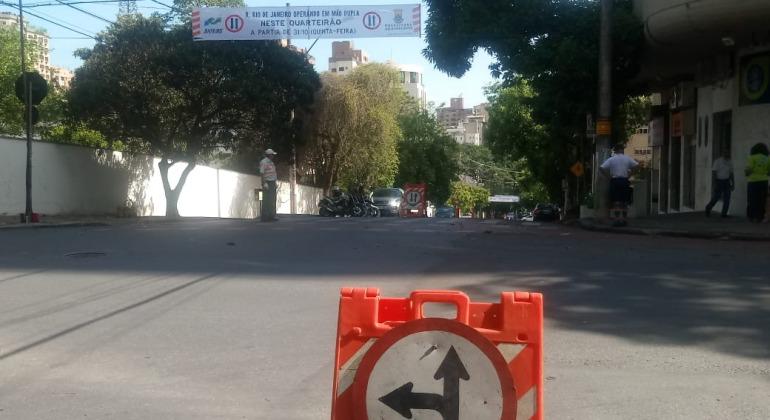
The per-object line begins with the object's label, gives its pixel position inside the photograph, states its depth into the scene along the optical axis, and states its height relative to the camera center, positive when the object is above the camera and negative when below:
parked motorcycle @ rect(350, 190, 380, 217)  37.16 -0.85
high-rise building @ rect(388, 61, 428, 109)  159.80 +20.74
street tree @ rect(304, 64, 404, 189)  43.81 +3.15
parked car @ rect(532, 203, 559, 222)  45.91 -1.53
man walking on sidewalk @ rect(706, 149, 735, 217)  19.66 +0.12
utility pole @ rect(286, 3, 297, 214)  32.22 +1.06
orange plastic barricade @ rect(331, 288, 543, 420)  3.28 -0.70
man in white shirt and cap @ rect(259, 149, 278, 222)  20.94 -0.11
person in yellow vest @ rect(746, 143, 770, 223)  18.33 +0.07
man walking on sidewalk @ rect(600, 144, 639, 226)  19.09 +0.06
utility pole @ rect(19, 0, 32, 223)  20.69 +1.34
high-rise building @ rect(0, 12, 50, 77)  52.59 +9.78
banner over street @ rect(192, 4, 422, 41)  25.45 +5.09
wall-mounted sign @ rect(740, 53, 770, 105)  20.77 +2.71
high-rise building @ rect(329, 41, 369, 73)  149.62 +24.23
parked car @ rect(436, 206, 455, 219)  66.21 -2.15
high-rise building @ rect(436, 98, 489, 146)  176.52 +12.26
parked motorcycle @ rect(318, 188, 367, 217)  35.84 -0.91
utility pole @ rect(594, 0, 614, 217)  20.66 +2.02
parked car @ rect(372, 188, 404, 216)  43.09 -0.78
